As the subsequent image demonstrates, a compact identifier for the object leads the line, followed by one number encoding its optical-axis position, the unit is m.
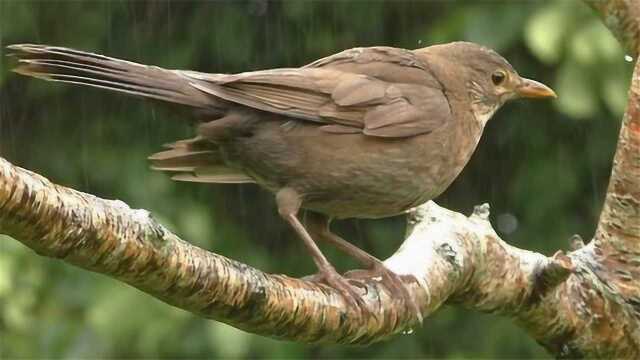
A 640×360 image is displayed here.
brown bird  7.11
